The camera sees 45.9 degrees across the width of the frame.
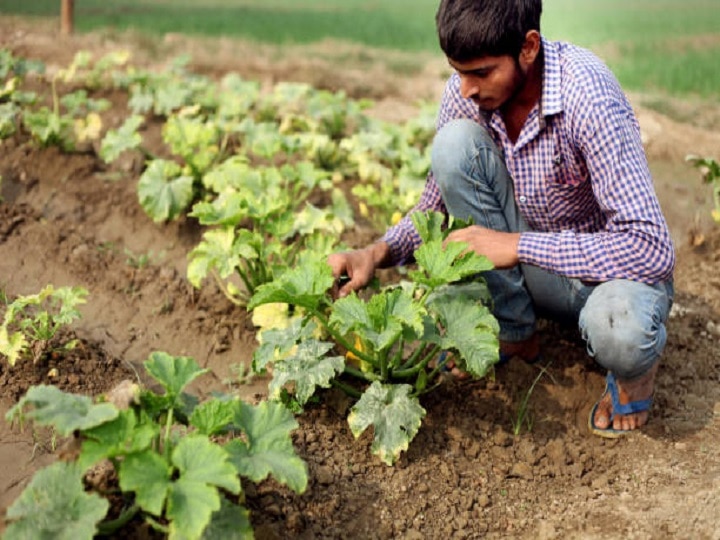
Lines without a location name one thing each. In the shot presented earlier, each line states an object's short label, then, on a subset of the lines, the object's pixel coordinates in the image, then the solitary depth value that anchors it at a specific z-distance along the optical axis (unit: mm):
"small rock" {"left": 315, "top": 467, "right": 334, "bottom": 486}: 2988
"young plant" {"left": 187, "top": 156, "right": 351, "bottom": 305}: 3855
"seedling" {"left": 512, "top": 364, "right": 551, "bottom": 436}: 3402
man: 3012
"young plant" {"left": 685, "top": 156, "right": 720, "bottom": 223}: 5016
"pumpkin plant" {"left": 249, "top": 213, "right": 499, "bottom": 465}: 3004
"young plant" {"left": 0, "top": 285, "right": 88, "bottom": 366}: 3377
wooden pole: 7930
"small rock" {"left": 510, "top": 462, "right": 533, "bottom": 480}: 3230
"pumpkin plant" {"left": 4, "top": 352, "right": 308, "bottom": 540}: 2258
